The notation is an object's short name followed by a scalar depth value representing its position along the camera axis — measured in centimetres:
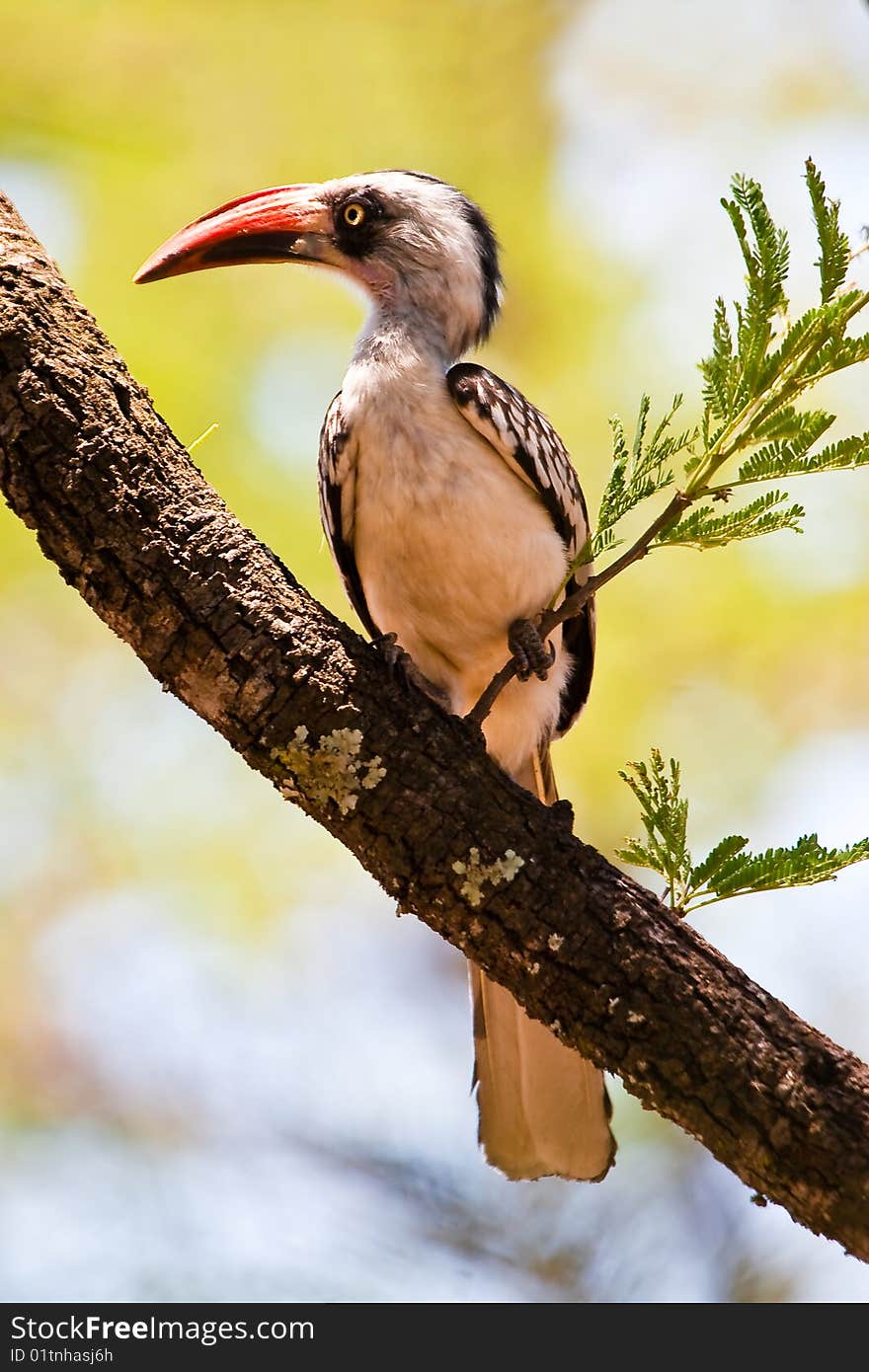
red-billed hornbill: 679
